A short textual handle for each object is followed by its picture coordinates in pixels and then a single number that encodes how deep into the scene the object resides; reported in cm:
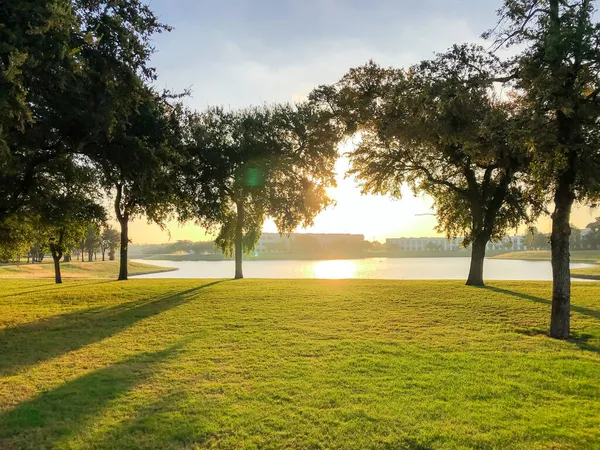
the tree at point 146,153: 1152
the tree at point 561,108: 852
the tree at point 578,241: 11099
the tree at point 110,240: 7385
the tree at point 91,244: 6544
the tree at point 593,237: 10301
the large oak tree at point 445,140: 1111
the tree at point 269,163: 2222
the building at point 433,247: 14212
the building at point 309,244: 13462
